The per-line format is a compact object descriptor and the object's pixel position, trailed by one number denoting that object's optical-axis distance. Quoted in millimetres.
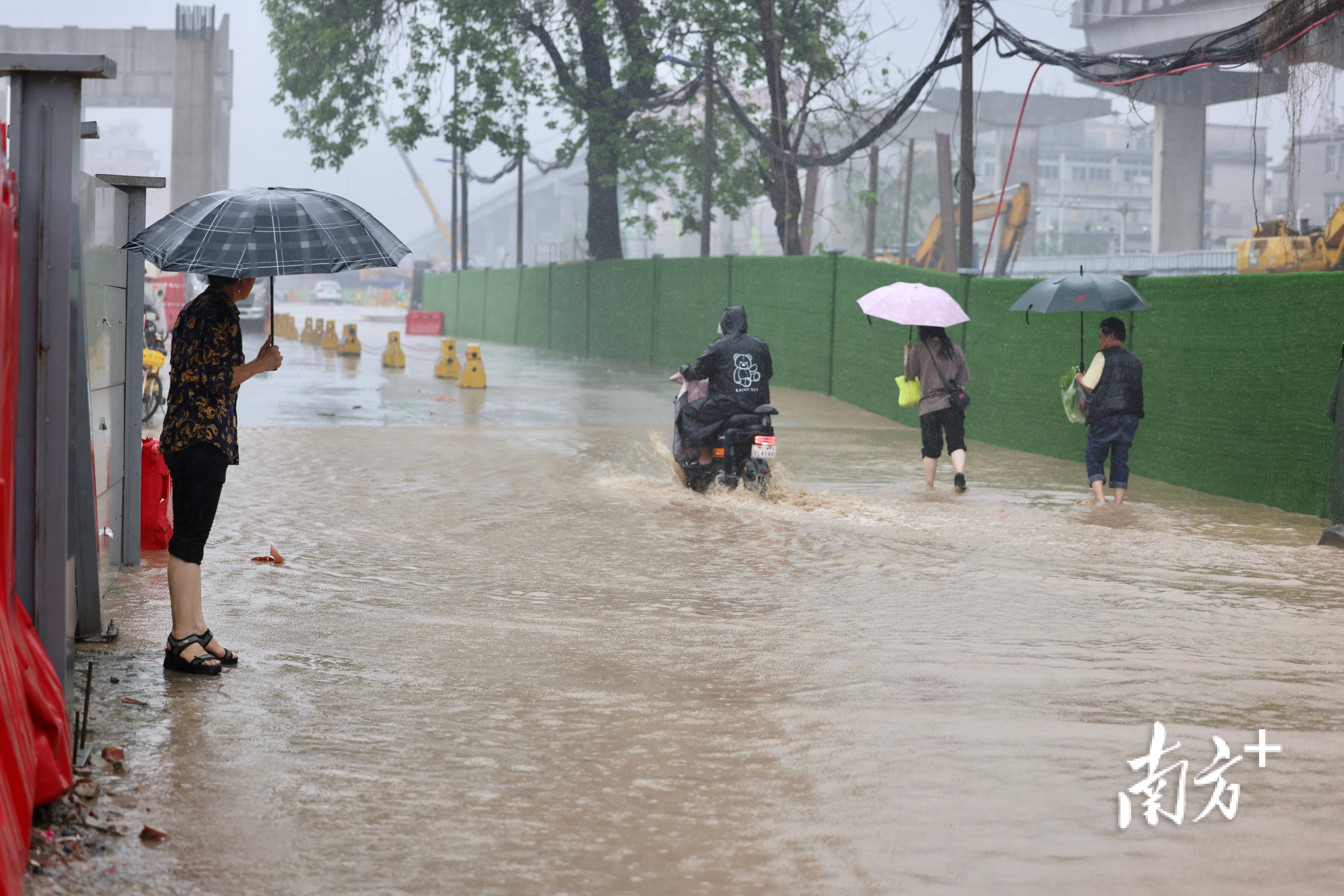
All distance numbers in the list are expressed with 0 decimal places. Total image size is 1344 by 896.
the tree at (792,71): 28781
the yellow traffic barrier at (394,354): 29547
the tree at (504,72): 34844
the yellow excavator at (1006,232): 47406
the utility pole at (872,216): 41500
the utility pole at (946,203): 36406
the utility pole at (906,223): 42719
